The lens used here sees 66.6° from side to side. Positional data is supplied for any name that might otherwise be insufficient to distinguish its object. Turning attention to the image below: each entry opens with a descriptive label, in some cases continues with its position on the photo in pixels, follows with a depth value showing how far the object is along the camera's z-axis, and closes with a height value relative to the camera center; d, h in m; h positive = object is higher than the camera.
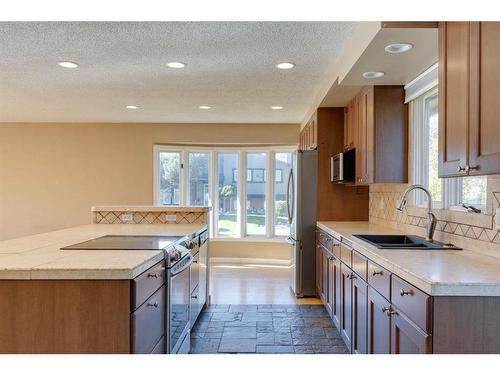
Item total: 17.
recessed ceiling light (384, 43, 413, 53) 2.35 +0.88
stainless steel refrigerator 4.33 -0.41
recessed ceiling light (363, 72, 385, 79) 2.94 +0.88
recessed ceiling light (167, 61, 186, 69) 3.30 +1.06
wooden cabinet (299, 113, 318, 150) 4.54 +0.69
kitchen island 1.57 -0.51
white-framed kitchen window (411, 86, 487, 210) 2.53 +0.18
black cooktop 2.16 -0.36
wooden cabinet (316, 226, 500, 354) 1.40 -0.57
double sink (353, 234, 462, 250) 2.31 -0.38
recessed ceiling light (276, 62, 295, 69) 3.32 +1.07
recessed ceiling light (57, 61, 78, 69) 3.29 +1.06
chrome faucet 2.55 -0.22
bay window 6.48 +0.02
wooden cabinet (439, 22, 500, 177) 1.49 +0.39
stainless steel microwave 3.77 +0.20
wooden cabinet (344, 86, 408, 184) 3.27 +0.44
